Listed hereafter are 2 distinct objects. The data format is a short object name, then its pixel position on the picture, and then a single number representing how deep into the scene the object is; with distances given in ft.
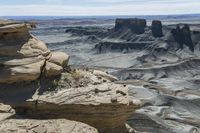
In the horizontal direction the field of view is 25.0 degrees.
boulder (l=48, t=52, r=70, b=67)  58.80
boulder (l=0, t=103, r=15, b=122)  51.19
